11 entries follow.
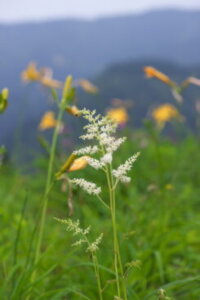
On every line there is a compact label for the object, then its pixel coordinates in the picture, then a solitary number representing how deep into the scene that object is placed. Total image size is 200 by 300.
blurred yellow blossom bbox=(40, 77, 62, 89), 3.40
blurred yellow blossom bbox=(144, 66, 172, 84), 2.19
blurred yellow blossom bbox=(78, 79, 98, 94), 3.44
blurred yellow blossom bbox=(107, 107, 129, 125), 6.47
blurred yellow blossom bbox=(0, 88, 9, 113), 1.63
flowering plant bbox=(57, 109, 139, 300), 0.93
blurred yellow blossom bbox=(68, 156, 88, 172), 1.49
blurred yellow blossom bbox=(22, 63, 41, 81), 3.73
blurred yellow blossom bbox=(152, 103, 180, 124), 6.69
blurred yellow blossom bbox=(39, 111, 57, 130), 6.02
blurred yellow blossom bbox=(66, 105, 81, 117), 1.88
